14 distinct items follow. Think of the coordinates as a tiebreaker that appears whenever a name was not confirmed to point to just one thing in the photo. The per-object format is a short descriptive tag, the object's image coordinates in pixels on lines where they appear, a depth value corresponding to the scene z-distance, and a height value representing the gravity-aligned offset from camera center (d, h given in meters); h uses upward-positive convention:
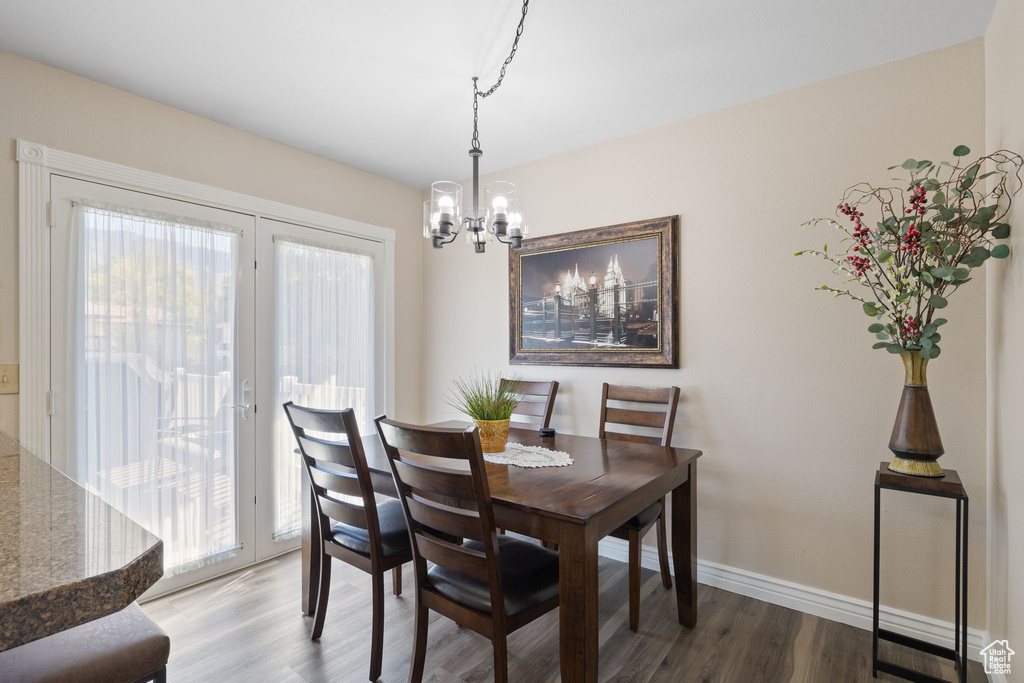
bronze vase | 1.86 -0.31
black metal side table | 1.80 -0.82
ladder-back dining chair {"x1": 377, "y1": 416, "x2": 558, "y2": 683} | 1.56 -0.71
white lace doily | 2.13 -0.50
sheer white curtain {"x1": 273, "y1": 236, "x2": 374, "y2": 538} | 3.14 +0.02
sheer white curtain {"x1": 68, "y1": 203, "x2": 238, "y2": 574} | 2.39 -0.16
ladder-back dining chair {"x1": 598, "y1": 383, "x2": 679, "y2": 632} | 2.27 -0.45
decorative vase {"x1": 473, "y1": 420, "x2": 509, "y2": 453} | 2.30 -0.41
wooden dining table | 1.51 -0.54
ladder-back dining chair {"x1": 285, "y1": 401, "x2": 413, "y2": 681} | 1.93 -0.72
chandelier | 2.11 +0.53
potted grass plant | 2.30 -0.33
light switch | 2.17 -0.16
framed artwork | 2.89 +0.27
